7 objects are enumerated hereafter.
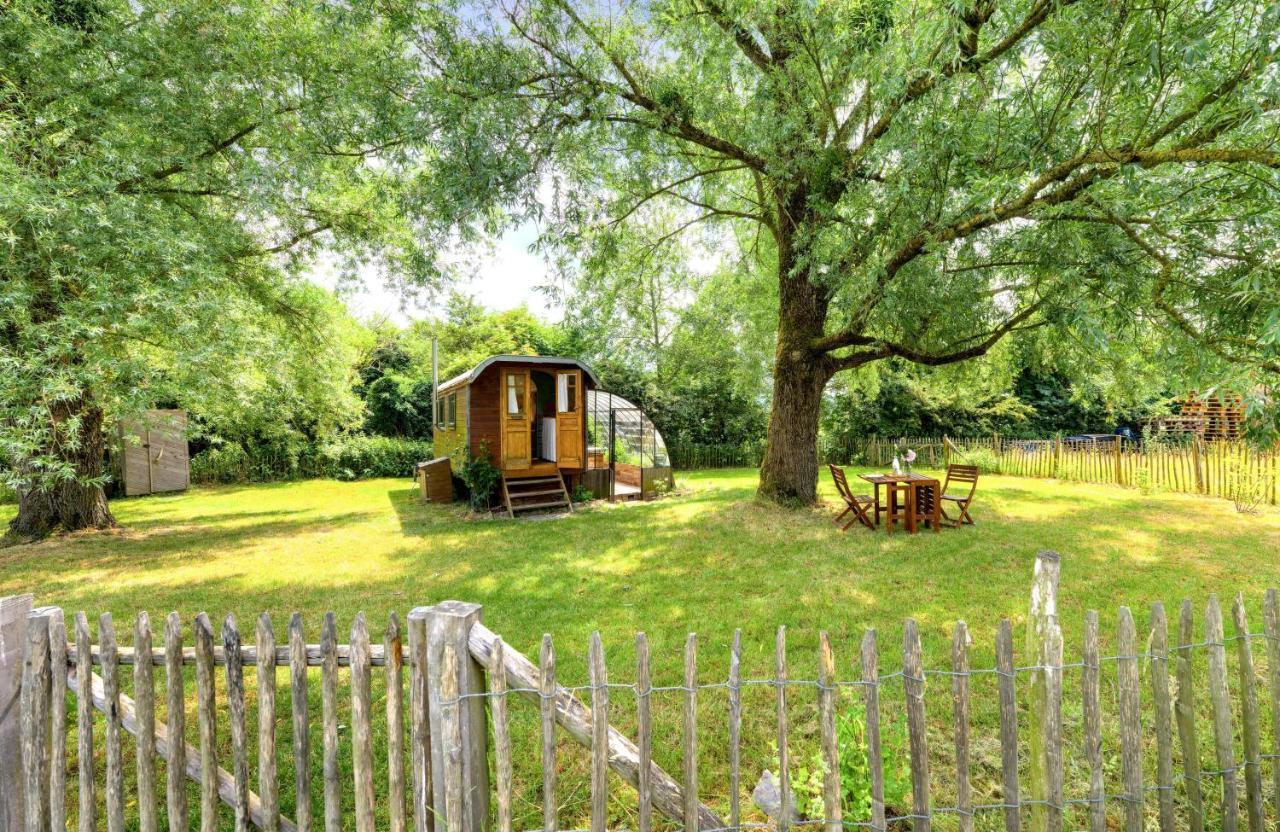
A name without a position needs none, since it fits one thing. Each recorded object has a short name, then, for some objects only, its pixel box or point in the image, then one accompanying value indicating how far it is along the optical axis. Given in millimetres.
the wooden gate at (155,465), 14086
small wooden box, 12648
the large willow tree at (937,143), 4504
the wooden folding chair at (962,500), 8656
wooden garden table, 8320
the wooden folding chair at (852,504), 8623
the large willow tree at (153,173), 5340
